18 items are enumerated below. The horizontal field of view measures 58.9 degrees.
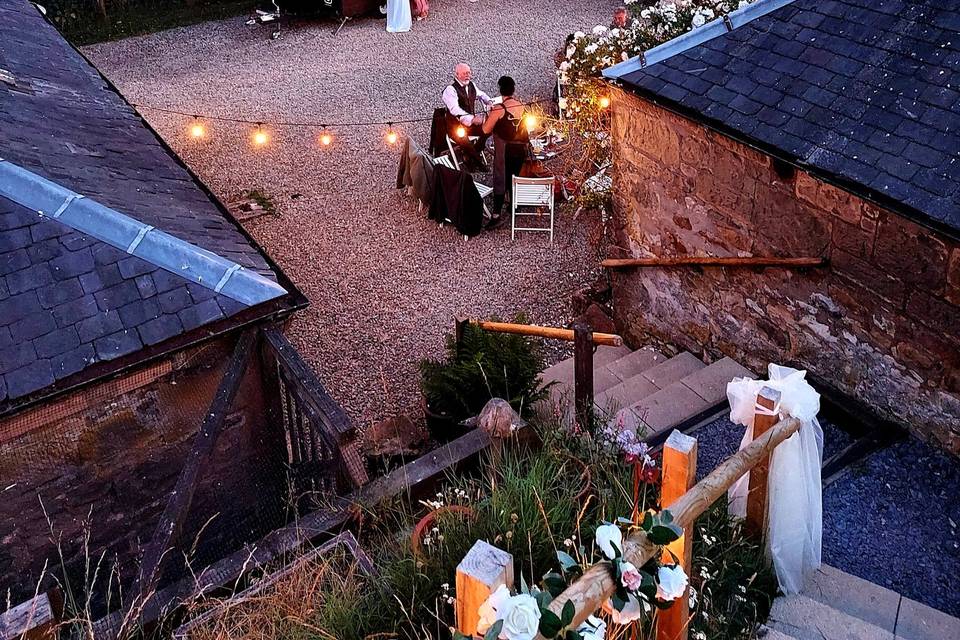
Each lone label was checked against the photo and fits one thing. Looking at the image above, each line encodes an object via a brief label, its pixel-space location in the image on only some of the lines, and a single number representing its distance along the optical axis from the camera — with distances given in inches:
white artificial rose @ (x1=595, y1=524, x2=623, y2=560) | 89.7
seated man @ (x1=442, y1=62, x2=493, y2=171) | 381.1
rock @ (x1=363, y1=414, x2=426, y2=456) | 236.1
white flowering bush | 327.6
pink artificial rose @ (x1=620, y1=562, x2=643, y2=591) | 88.0
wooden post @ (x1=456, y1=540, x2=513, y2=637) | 80.9
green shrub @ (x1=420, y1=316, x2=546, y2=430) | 217.5
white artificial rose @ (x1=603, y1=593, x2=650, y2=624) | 90.8
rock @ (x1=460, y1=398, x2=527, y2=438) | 166.1
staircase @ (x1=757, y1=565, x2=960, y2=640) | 122.6
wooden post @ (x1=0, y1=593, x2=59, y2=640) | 105.4
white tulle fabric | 123.4
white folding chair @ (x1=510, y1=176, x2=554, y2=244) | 338.3
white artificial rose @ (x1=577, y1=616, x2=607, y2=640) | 82.7
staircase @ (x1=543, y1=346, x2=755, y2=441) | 198.5
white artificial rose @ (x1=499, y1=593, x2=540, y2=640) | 75.4
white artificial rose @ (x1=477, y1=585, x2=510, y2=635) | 78.1
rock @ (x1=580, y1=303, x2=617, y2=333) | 285.6
